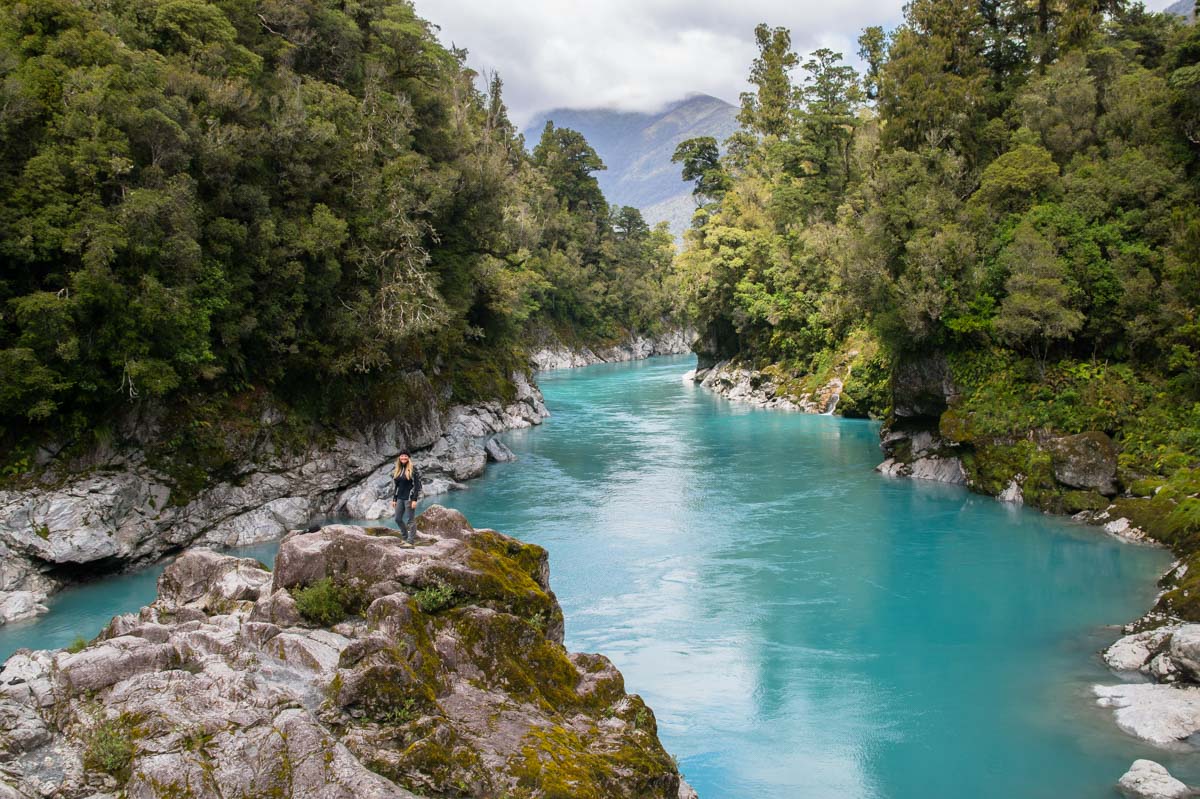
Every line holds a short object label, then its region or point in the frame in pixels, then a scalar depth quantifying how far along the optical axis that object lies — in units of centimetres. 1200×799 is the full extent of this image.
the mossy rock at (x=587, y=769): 795
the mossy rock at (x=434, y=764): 773
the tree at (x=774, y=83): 6856
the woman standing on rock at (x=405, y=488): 1598
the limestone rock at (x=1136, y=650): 1431
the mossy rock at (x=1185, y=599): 1481
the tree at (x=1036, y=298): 2566
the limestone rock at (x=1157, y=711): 1196
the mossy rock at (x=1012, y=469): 2503
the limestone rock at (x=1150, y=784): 1052
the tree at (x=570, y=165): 9325
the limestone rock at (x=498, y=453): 3628
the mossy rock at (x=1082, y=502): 2356
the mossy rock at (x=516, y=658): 951
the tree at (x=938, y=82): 3219
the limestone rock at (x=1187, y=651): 1295
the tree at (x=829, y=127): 5516
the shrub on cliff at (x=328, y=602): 1004
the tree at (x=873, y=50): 5494
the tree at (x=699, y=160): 7541
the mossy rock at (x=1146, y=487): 2235
